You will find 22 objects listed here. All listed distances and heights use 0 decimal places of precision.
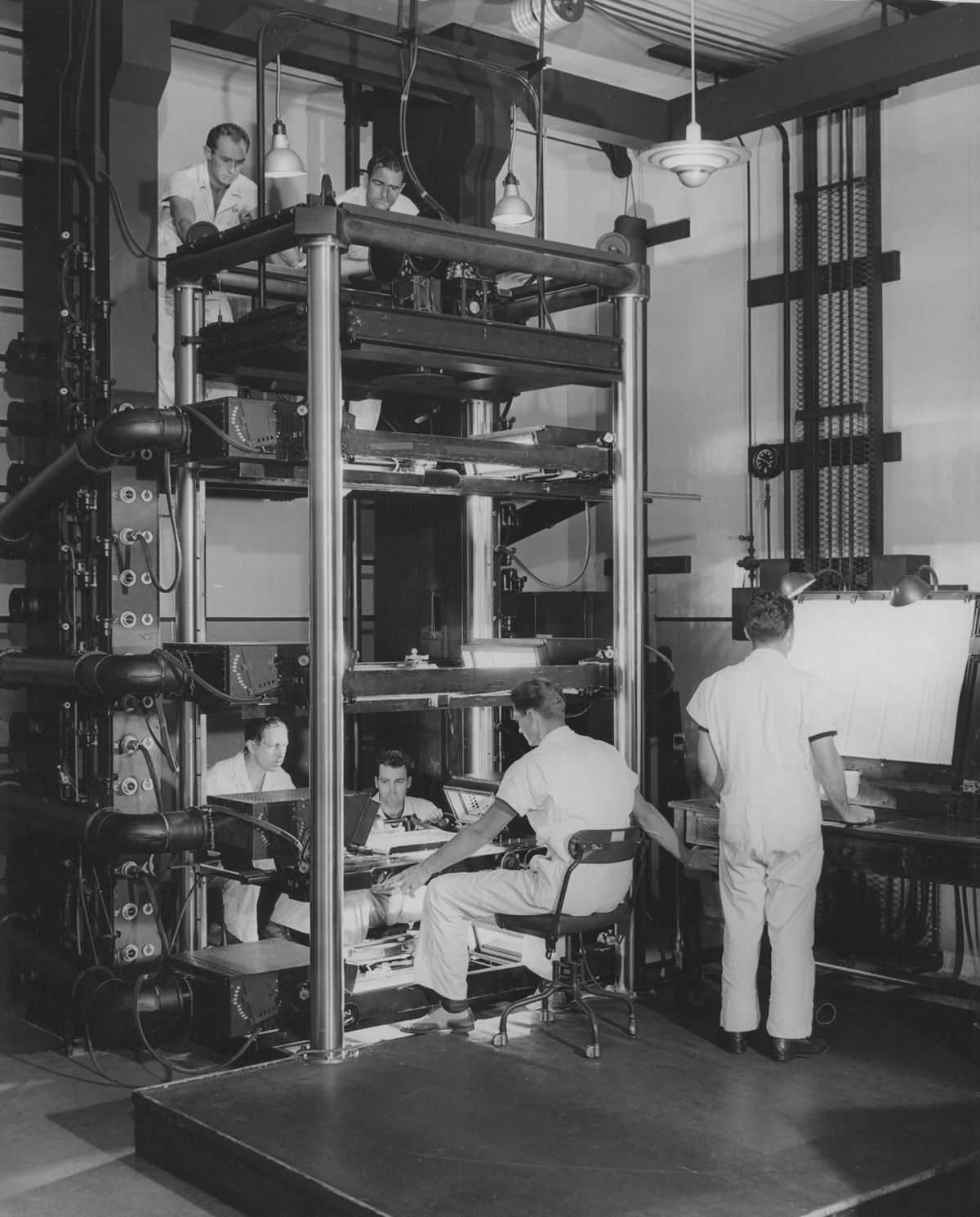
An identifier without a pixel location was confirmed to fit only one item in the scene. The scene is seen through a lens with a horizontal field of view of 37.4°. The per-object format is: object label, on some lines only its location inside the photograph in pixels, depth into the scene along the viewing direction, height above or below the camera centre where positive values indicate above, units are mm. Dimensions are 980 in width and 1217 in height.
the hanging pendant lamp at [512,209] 7379 +2021
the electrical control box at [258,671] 5625 -258
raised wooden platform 4250 -1716
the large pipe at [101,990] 6008 -1637
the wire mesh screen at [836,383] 7812 +1214
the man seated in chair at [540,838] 5605 -918
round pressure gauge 8336 +822
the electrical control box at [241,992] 5758 -1549
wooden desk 5574 -974
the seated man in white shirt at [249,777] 7055 -837
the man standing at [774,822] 5512 -833
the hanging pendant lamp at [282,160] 6512 +2014
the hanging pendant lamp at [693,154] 6668 +2085
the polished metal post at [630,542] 6570 +282
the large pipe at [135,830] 5988 -937
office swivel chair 5449 -1243
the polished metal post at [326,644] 5430 -144
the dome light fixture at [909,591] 6512 +55
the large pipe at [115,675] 5961 -287
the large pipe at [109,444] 5922 +676
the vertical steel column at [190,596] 6469 +49
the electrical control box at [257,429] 5793 +716
